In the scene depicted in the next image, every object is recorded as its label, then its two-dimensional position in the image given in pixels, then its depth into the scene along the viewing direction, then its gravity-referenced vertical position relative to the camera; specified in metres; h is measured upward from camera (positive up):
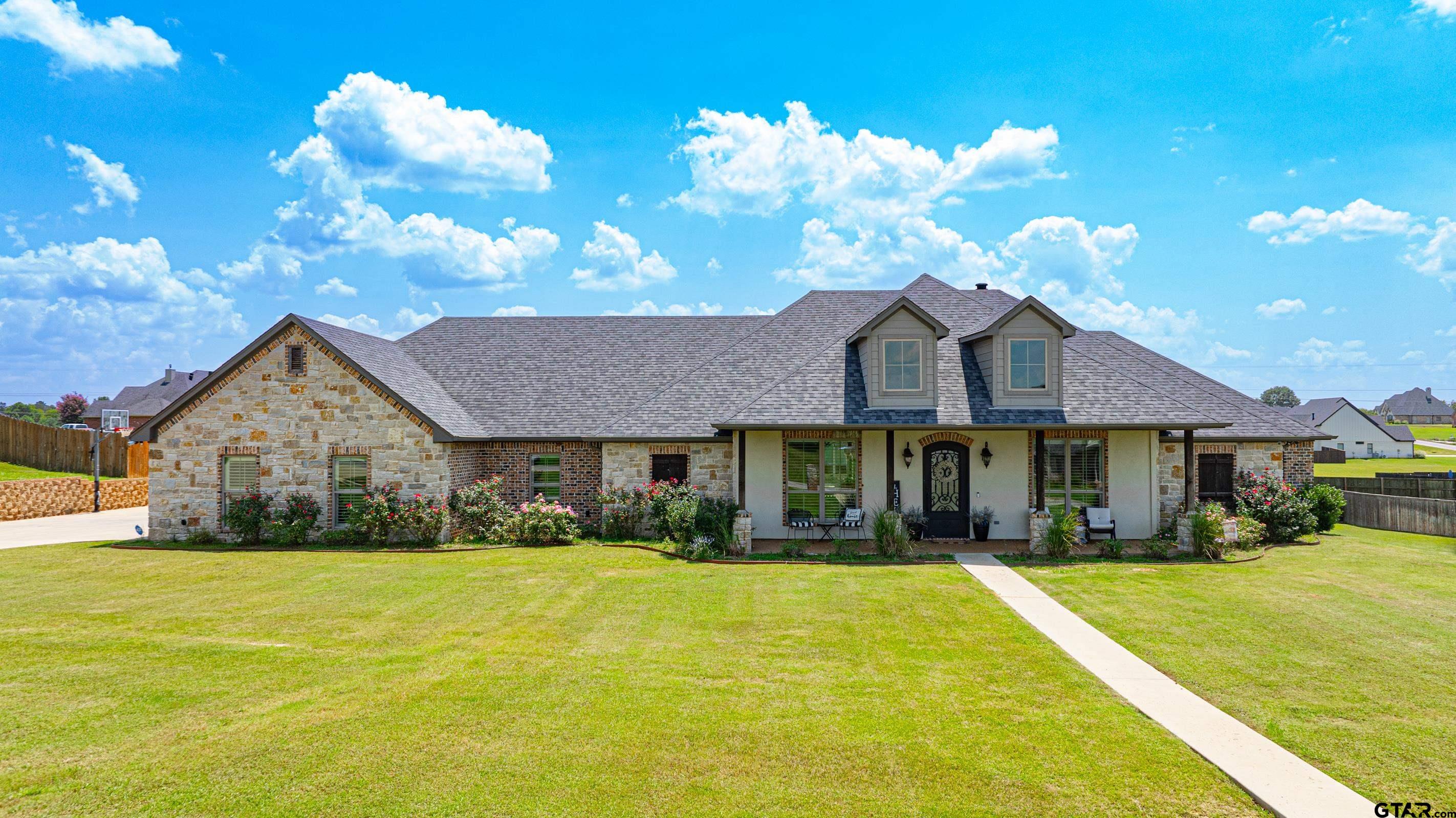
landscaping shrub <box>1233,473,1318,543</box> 18.11 -1.80
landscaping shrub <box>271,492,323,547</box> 17.22 -1.76
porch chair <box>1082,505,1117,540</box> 17.39 -2.01
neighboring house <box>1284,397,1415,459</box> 70.44 +0.31
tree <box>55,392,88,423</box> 78.06 +4.29
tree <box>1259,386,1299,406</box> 128.31 +7.51
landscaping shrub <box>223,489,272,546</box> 17.39 -1.69
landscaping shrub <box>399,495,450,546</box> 17.14 -1.78
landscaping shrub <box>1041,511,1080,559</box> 15.67 -2.16
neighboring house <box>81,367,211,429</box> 55.31 +3.97
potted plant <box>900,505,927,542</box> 17.16 -1.94
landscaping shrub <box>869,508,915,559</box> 15.70 -2.11
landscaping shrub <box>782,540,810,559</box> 15.91 -2.45
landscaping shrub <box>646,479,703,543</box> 16.59 -1.55
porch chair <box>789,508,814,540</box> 17.47 -1.91
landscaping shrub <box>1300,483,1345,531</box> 19.53 -1.86
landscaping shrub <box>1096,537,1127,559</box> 15.59 -2.39
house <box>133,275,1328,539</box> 17.14 +0.19
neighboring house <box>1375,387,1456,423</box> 124.50 +4.58
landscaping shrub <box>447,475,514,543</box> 17.86 -1.71
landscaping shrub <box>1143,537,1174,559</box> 15.62 -2.40
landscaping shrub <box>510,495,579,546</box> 17.47 -1.98
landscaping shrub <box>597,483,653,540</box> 18.17 -1.80
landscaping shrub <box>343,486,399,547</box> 17.08 -1.70
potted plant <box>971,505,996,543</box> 17.36 -2.04
